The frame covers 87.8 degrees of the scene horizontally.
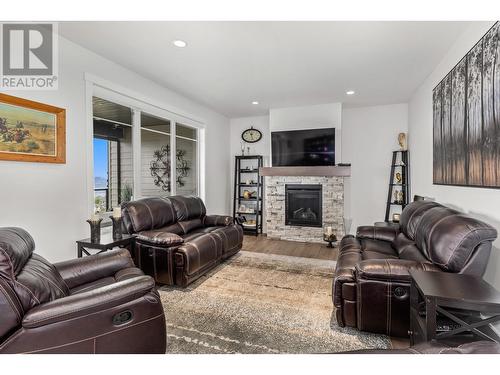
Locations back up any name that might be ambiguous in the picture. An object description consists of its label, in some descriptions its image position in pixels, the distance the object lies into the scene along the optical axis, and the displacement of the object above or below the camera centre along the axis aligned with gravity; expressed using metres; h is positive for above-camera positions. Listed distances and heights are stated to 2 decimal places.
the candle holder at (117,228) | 2.86 -0.47
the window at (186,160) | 4.83 +0.51
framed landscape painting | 2.27 +0.52
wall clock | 6.05 +1.19
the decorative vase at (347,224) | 4.99 -0.75
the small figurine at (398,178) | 4.91 +0.14
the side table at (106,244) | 2.62 -0.61
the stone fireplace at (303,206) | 5.05 -0.42
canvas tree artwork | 1.89 +0.59
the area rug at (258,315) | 1.89 -1.15
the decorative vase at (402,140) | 4.82 +0.85
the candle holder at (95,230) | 2.69 -0.47
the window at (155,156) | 3.99 +0.48
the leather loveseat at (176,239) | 2.81 -0.65
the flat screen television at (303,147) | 5.05 +0.77
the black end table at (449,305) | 1.33 -0.62
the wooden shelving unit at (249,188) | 5.89 -0.06
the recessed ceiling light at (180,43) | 2.71 +1.51
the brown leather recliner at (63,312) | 1.15 -0.62
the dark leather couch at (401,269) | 1.72 -0.62
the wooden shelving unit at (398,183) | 4.84 +0.07
